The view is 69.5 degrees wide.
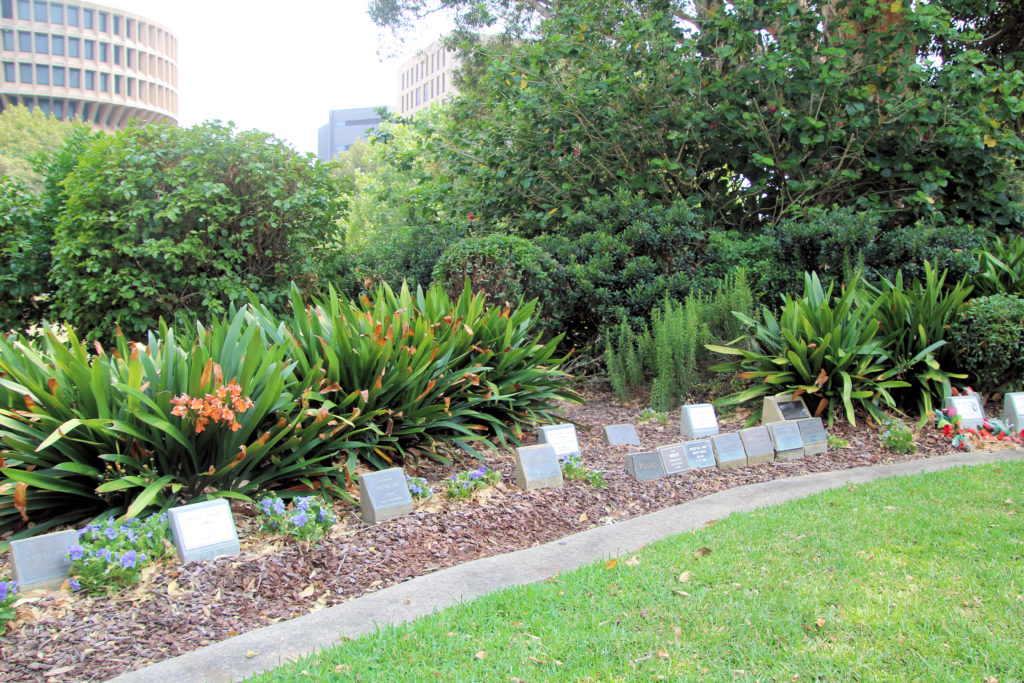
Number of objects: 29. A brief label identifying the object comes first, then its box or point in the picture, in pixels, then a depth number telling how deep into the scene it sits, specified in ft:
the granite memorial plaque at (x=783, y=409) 19.15
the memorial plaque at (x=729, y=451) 17.04
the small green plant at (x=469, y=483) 13.83
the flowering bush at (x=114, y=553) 9.92
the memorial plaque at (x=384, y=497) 12.66
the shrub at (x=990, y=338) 20.22
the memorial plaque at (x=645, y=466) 15.92
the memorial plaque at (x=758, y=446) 17.44
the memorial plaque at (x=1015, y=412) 19.61
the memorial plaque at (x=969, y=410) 19.48
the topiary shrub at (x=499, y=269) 23.47
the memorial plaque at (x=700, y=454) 16.84
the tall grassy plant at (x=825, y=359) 19.86
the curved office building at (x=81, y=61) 257.96
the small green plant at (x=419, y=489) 13.67
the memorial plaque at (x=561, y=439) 16.22
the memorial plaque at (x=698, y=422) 18.61
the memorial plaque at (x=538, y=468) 14.56
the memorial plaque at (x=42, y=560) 9.91
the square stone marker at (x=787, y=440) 17.80
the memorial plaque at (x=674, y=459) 16.28
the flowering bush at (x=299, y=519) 11.53
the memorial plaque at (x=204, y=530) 10.76
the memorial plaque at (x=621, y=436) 18.25
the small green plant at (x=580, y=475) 15.10
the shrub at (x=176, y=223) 25.43
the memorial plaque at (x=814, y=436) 18.21
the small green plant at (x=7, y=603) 8.91
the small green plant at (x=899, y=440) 18.03
